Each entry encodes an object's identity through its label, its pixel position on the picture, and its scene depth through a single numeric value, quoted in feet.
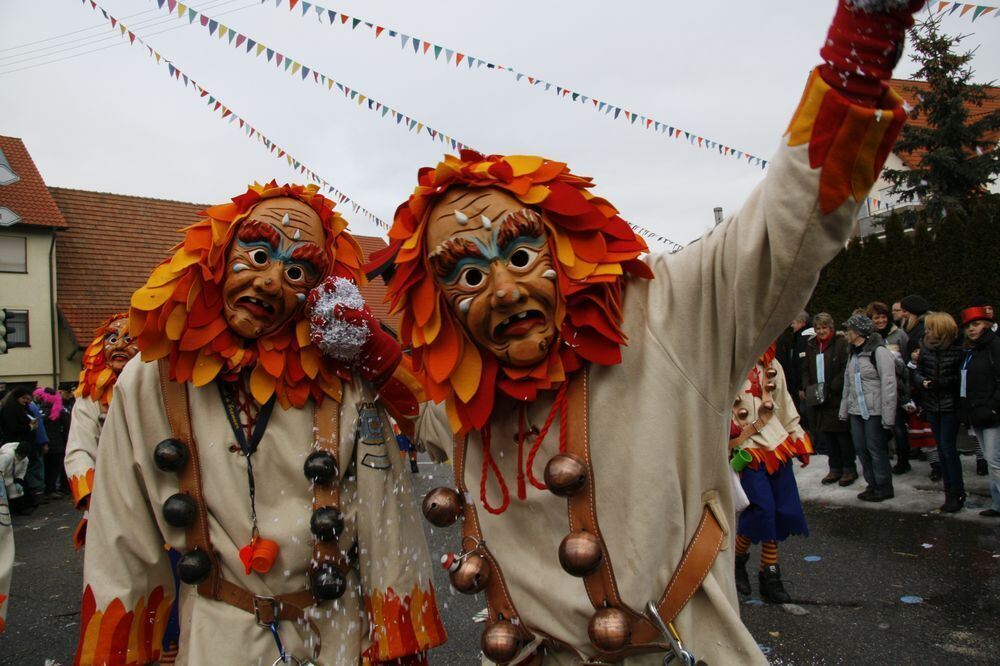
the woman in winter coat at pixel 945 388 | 19.71
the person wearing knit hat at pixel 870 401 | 21.68
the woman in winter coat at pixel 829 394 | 23.77
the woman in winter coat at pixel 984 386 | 18.13
